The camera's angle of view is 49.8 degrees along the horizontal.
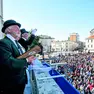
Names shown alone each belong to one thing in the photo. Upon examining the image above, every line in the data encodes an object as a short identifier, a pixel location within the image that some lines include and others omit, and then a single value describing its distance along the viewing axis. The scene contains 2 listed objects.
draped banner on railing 1.30
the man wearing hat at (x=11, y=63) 1.06
